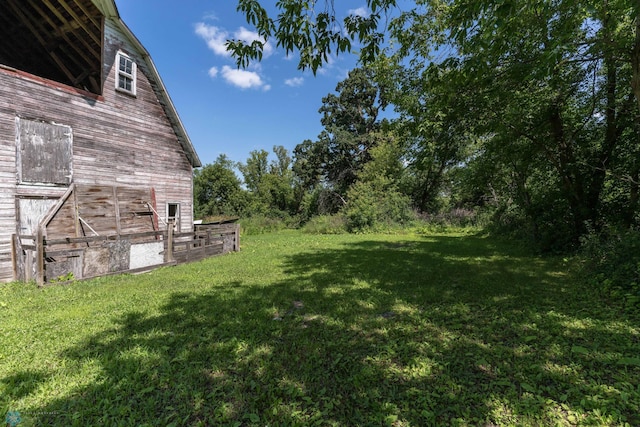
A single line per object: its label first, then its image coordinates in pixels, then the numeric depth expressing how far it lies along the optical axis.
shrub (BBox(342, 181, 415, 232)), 20.75
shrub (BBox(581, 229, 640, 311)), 5.10
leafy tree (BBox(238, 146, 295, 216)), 36.05
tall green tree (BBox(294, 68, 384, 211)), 30.84
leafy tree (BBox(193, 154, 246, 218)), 35.81
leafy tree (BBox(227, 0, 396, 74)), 3.16
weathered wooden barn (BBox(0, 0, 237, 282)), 7.36
